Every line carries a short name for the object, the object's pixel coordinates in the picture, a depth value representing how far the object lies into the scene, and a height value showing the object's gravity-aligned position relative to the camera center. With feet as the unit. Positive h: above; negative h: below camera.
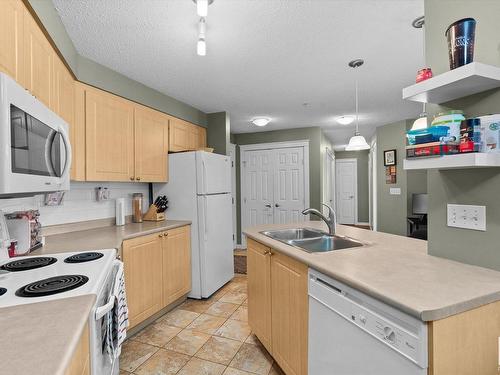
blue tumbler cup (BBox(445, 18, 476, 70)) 3.39 +1.87
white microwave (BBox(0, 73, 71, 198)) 2.86 +0.62
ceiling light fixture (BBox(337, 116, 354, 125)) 13.73 +3.46
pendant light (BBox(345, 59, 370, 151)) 9.58 +1.53
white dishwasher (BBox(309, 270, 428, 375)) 2.82 -1.89
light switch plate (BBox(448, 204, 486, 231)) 3.78 -0.48
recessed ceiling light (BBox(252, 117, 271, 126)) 13.78 +3.48
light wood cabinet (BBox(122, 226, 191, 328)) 7.45 -2.61
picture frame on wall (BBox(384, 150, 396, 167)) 16.26 +1.73
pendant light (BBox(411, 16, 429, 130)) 5.66 +3.68
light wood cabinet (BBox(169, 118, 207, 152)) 10.92 +2.34
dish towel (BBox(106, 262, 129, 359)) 4.03 -2.13
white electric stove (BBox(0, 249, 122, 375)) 3.25 -1.27
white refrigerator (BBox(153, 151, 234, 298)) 10.03 -0.75
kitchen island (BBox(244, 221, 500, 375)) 2.76 -1.34
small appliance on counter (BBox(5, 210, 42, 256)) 5.25 -0.79
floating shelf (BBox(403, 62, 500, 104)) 3.31 +1.36
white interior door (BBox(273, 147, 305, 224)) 16.71 +0.16
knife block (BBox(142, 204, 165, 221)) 10.14 -1.01
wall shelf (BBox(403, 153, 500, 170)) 3.28 +0.30
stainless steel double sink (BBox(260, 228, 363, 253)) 6.26 -1.34
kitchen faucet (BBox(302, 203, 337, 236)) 6.72 -0.84
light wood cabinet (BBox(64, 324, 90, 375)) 2.44 -1.76
